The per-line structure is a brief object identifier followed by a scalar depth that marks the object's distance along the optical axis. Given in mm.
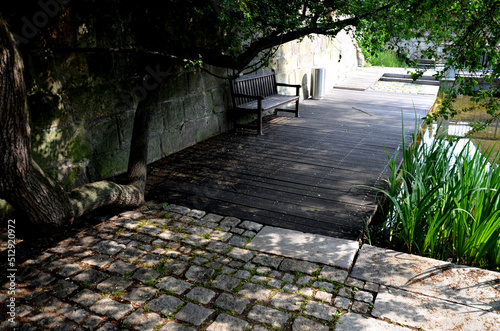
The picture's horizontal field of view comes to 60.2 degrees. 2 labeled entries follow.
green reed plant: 3117
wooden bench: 6789
